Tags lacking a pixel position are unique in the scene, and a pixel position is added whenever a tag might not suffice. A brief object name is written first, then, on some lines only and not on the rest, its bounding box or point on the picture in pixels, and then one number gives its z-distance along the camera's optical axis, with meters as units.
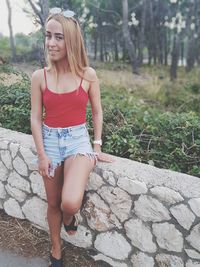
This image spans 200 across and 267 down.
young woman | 1.46
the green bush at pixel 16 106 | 2.41
